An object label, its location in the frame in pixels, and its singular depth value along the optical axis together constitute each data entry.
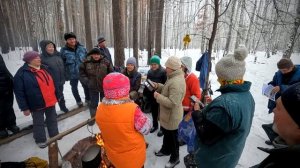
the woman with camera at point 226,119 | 1.79
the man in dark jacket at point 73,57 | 5.26
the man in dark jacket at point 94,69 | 4.37
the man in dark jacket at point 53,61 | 4.47
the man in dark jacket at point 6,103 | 3.84
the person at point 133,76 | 4.43
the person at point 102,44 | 6.08
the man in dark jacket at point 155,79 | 4.34
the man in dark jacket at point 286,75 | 3.82
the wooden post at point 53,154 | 2.79
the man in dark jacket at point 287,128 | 0.89
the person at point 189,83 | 3.57
